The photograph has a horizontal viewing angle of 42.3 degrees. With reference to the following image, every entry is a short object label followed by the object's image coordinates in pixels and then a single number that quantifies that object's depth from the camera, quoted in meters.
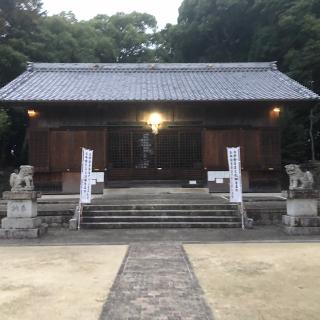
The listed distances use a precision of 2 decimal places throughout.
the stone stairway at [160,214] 11.78
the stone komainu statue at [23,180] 11.01
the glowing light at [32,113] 17.27
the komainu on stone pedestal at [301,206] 10.83
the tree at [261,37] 24.41
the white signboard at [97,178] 17.03
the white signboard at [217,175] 17.12
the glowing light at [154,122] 17.64
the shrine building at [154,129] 16.98
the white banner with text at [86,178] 12.28
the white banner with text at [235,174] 12.37
